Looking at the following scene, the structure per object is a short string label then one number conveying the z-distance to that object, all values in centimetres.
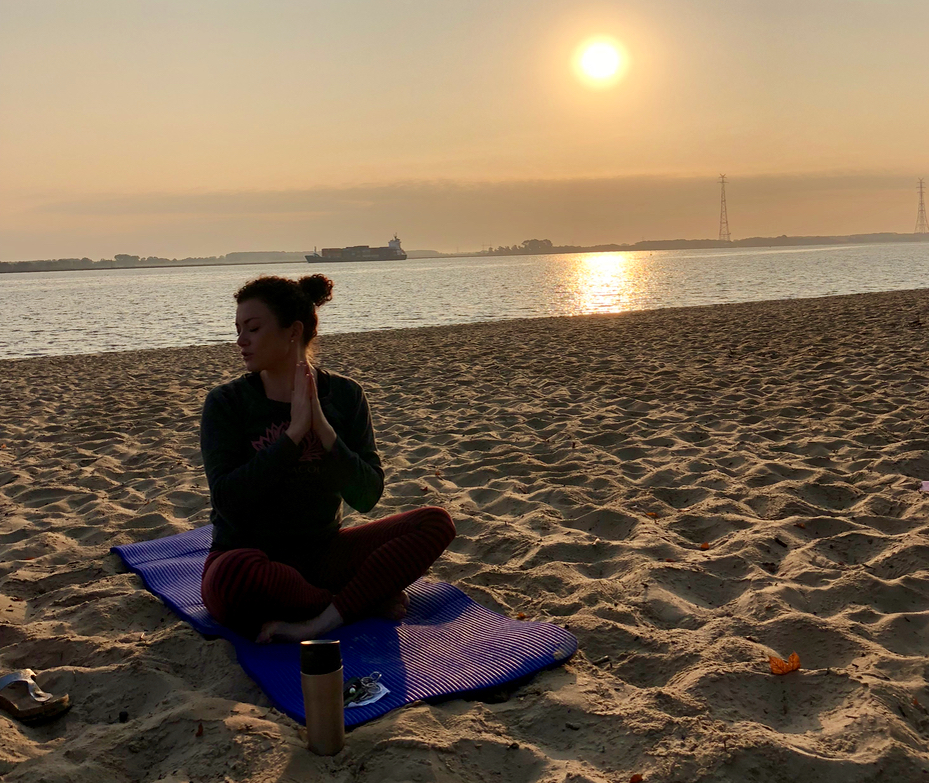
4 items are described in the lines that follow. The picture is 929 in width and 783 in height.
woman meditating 302
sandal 256
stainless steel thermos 226
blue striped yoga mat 273
